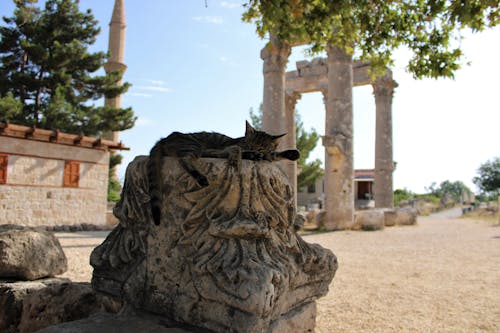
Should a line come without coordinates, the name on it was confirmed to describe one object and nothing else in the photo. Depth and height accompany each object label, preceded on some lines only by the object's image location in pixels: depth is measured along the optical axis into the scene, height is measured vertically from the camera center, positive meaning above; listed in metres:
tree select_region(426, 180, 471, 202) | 80.88 +2.64
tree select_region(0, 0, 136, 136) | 16.55 +5.80
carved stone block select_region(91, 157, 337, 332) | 1.76 -0.34
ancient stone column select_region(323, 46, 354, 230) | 14.34 +1.93
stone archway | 14.36 +3.06
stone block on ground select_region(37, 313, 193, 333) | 1.81 -0.72
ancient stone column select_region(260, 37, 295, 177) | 14.93 +4.56
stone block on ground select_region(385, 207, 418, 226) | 16.91 -0.98
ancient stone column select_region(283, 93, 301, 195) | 16.75 +3.88
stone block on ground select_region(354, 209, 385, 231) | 14.33 -1.01
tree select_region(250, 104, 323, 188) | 28.53 +3.30
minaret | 24.89 +10.38
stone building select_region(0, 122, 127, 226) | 11.87 +0.42
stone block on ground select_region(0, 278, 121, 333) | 2.69 -0.91
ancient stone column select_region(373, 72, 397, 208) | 19.28 +2.96
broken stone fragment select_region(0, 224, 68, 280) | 3.02 -0.60
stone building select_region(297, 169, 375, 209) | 37.85 +0.63
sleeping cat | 1.99 +0.25
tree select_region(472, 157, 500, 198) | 40.59 +2.49
